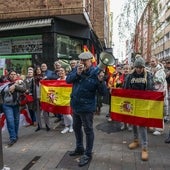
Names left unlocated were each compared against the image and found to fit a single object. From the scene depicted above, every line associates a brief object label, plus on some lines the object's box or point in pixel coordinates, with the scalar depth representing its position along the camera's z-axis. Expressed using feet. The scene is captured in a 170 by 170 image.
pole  10.66
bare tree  49.70
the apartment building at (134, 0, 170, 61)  46.31
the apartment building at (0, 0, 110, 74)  25.54
